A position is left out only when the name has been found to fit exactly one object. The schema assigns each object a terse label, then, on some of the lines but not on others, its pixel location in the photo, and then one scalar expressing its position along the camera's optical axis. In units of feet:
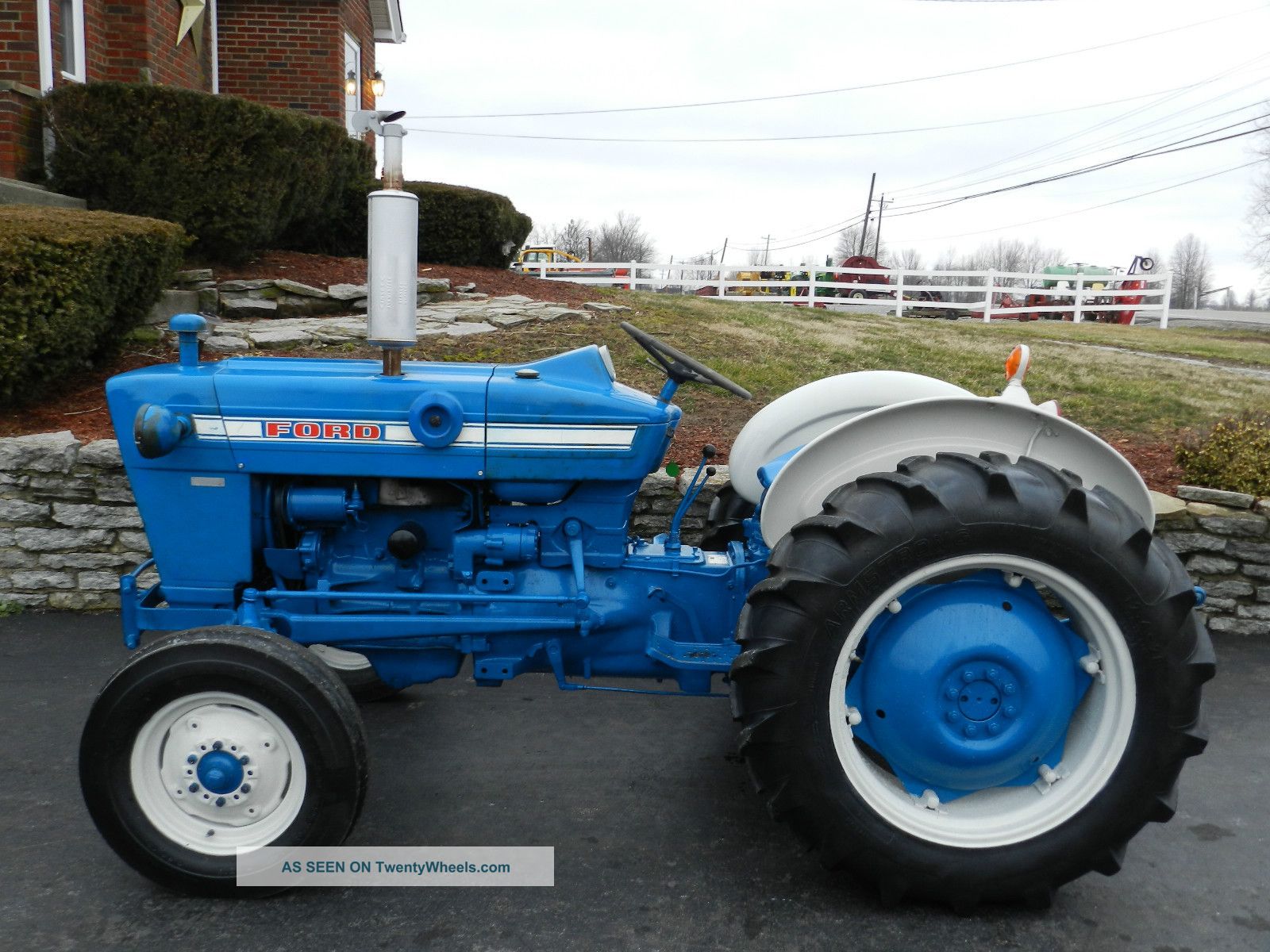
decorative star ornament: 34.32
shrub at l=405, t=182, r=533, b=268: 37.81
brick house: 26.55
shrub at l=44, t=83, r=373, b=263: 25.68
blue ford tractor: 7.65
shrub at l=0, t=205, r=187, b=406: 16.56
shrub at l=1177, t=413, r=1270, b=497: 16.06
